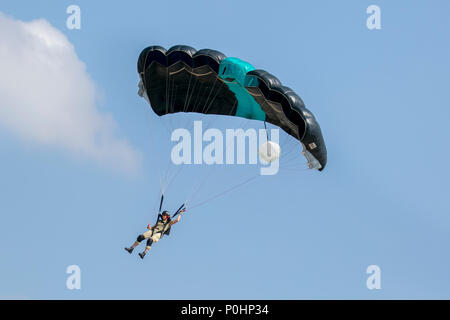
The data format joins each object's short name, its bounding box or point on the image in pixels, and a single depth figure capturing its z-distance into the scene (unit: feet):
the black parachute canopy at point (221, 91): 88.79
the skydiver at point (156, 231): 88.84
